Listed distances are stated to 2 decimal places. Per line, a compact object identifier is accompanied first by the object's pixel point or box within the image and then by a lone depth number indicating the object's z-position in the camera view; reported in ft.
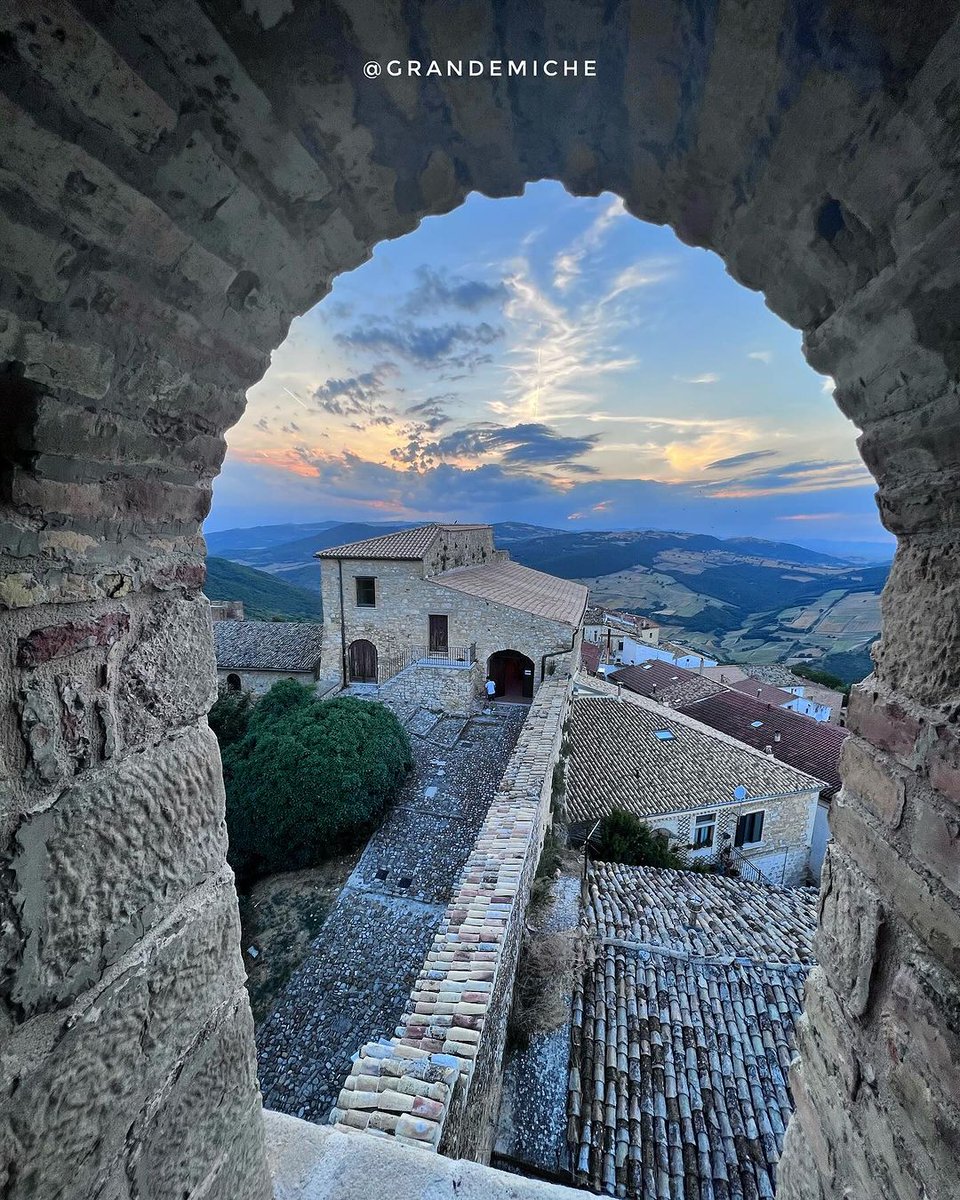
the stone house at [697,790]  33.37
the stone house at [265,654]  56.18
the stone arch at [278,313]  2.79
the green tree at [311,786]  28.63
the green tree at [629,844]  28.89
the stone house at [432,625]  46.21
